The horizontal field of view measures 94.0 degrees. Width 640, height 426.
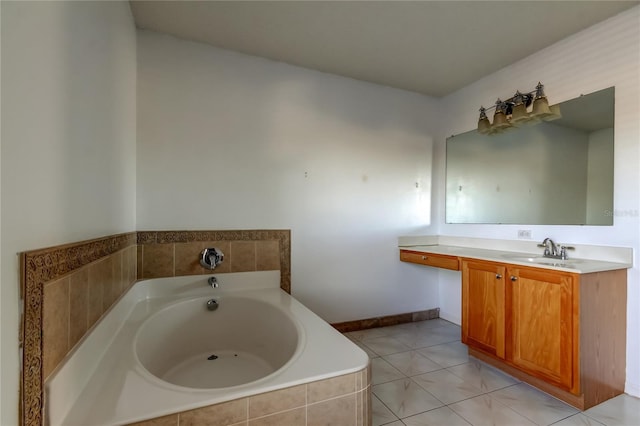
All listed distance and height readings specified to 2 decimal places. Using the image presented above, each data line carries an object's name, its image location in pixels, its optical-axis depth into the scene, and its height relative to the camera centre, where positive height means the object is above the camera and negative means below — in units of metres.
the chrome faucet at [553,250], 2.16 -0.27
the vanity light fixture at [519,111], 2.31 +0.84
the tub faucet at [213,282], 2.26 -0.55
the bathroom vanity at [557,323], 1.70 -0.68
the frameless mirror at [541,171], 2.06 +0.37
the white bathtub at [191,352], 0.95 -0.63
